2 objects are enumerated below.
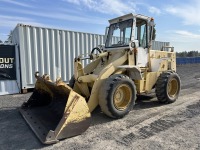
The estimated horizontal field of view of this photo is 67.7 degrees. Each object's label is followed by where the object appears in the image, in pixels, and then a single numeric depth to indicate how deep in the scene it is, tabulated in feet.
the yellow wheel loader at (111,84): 9.79
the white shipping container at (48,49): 21.03
